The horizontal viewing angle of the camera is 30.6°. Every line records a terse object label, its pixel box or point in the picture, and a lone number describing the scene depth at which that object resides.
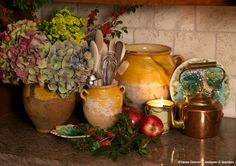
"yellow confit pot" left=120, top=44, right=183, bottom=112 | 1.44
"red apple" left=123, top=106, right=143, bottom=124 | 1.37
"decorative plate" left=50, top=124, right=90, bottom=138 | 1.33
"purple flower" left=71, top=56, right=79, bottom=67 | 1.28
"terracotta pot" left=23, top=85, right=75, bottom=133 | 1.35
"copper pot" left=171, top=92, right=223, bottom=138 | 1.34
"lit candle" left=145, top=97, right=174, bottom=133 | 1.39
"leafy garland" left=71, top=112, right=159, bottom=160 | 1.24
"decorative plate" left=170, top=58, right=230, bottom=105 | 1.50
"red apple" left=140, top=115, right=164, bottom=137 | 1.31
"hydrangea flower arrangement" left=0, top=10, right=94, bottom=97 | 1.27
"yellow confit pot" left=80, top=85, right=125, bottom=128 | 1.34
